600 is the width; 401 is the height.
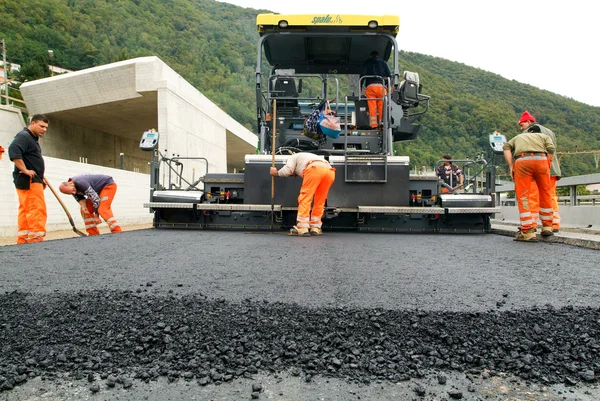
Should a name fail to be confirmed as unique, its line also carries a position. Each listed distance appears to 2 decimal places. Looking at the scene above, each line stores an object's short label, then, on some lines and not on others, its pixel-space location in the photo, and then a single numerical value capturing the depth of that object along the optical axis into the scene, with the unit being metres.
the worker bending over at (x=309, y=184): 5.56
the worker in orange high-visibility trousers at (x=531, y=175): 5.32
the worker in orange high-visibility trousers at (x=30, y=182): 5.43
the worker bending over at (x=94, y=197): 6.77
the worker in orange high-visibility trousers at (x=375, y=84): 6.56
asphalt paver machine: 6.09
